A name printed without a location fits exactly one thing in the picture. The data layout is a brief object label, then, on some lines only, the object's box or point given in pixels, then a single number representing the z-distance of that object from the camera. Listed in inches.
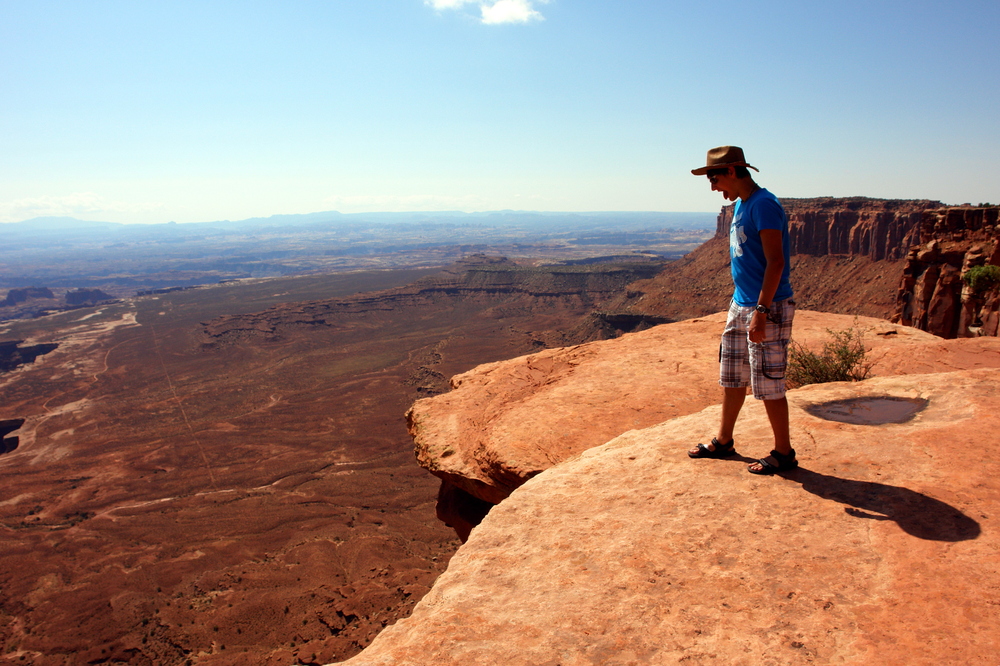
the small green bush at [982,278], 489.7
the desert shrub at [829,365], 207.2
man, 119.6
